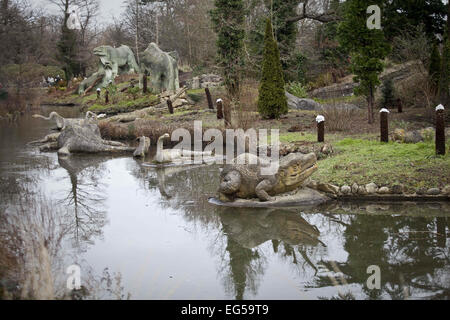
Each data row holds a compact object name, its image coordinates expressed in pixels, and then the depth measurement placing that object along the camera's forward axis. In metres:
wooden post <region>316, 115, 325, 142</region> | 12.18
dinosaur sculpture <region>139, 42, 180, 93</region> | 26.36
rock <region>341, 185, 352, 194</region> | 8.86
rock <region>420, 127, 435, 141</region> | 11.12
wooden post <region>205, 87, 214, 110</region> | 20.50
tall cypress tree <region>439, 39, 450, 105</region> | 14.39
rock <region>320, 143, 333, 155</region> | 11.49
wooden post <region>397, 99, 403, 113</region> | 16.46
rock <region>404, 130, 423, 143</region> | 11.29
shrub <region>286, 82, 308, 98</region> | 22.61
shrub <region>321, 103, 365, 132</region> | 14.45
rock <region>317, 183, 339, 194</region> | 8.91
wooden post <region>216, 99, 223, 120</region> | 17.29
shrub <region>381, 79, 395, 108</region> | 18.39
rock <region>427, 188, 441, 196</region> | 8.43
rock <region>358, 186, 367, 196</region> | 8.77
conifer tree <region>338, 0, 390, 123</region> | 14.88
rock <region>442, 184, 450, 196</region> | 8.40
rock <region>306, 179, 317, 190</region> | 9.17
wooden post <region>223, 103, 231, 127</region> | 16.11
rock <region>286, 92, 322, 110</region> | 19.91
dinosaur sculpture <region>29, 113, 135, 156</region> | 15.61
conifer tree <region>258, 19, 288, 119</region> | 17.30
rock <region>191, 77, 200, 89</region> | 27.92
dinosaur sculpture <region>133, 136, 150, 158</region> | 14.68
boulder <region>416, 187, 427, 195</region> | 8.45
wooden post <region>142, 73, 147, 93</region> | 27.86
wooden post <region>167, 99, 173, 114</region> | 21.20
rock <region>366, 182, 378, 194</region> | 8.73
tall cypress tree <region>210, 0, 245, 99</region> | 21.69
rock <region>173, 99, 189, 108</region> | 23.44
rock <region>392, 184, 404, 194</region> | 8.60
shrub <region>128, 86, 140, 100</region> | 27.70
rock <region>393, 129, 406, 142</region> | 11.51
